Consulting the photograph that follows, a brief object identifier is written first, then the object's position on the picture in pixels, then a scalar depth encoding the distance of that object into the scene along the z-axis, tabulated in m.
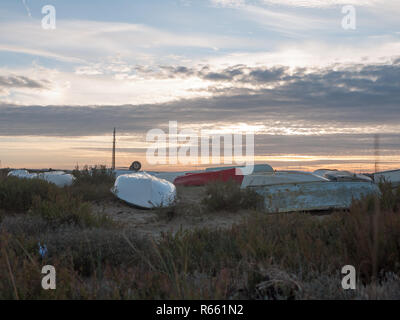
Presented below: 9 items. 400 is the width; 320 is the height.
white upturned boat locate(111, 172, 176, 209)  9.89
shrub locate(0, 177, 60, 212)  9.09
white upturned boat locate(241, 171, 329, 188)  10.81
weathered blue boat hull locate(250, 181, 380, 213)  8.44
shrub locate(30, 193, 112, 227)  6.67
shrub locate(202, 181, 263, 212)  9.24
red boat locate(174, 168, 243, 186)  15.98
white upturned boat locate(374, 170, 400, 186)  13.40
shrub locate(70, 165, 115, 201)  10.91
